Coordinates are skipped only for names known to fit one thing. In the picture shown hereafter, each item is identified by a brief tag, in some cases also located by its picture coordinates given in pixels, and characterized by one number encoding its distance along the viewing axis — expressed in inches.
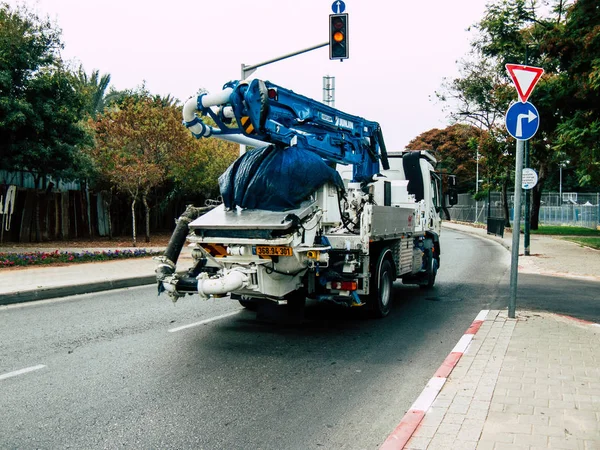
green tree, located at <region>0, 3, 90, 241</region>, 712.4
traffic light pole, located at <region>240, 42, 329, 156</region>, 586.9
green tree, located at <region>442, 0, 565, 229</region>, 794.3
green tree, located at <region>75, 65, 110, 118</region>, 1434.1
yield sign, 313.3
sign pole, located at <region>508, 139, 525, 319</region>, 312.5
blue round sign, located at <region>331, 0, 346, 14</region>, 549.0
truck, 278.2
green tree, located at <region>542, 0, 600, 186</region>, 669.9
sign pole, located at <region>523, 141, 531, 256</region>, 770.8
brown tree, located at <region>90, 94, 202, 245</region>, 818.8
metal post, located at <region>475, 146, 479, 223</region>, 1939.0
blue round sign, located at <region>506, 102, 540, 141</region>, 311.6
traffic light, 548.4
